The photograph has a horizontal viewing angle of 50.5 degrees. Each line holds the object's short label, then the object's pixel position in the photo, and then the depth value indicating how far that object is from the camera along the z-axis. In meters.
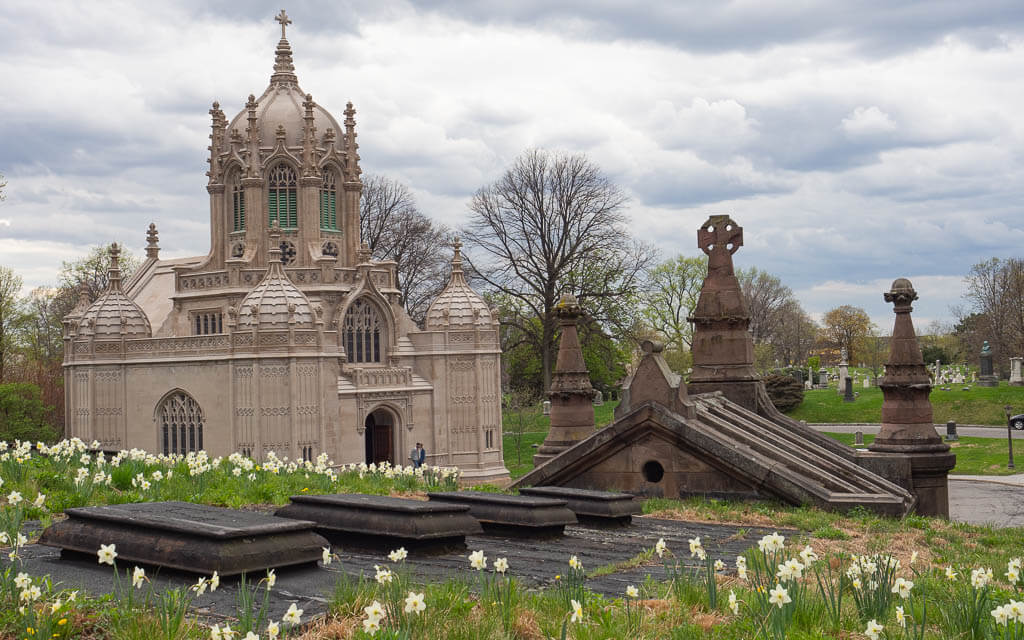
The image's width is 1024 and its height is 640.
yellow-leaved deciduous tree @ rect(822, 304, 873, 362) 107.12
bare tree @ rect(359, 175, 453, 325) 64.50
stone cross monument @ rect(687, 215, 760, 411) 17.27
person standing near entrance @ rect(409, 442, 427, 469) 40.94
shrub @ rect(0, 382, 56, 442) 40.53
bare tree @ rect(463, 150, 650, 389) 55.84
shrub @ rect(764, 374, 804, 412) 55.03
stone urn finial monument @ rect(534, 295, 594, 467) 17.25
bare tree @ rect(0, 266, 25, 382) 54.34
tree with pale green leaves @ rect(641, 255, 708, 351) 75.06
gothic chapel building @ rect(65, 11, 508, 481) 40.56
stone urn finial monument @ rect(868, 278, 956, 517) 15.63
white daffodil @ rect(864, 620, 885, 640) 4.70
